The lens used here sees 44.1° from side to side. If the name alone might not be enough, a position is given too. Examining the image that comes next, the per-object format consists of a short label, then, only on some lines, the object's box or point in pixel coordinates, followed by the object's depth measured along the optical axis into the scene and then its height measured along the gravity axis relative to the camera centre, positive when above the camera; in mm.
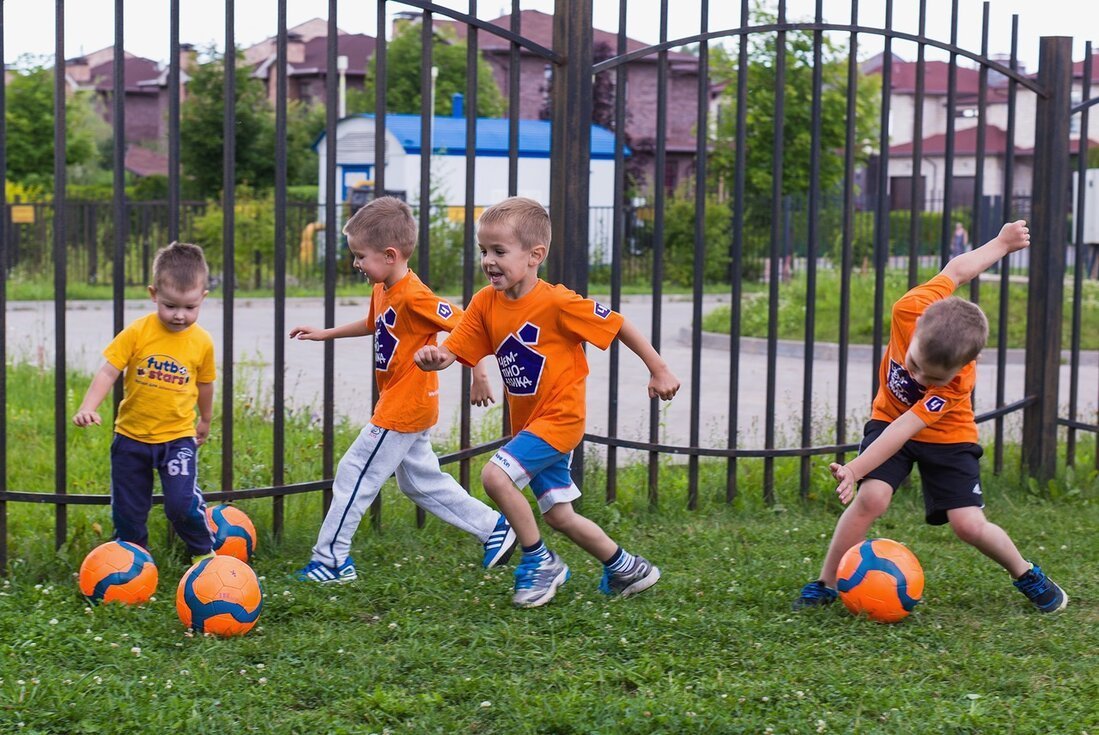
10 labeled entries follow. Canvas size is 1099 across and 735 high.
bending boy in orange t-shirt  4602 -712
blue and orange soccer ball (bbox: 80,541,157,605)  4457 -1103
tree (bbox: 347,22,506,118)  42031 +5399
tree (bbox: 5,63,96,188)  33438 +2796
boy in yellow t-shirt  4719 -550
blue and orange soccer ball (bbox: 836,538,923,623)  4422 -1081
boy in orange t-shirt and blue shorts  4531 -419
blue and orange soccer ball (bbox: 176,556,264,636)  4168 -1102
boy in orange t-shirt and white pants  4918 -489
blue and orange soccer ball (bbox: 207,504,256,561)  5020 -1074
